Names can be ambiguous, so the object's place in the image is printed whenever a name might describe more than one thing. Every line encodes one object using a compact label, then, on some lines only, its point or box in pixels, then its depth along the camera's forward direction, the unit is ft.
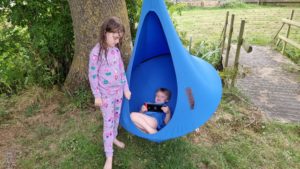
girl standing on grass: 5.22
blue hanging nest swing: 5.60
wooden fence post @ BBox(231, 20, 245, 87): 9.32
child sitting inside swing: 6.19
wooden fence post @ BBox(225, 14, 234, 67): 10.62
